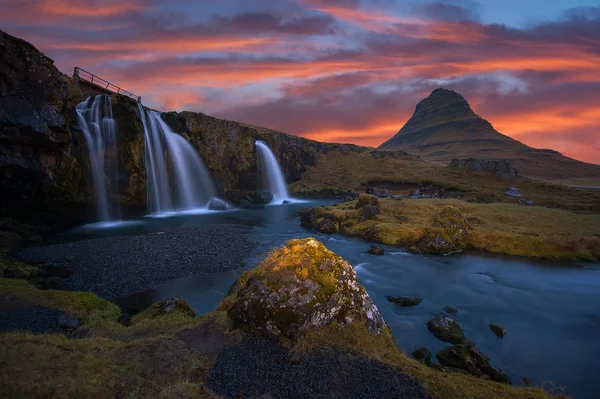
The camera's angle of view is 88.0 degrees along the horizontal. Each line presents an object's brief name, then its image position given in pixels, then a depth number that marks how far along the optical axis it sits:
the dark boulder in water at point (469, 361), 11.09
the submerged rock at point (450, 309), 17.59
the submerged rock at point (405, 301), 18.03
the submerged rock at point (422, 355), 11.80
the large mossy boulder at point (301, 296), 10.15
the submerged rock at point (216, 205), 54.84
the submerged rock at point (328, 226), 36.39
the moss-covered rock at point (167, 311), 13.09
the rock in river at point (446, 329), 13.99
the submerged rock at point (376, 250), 27.89
